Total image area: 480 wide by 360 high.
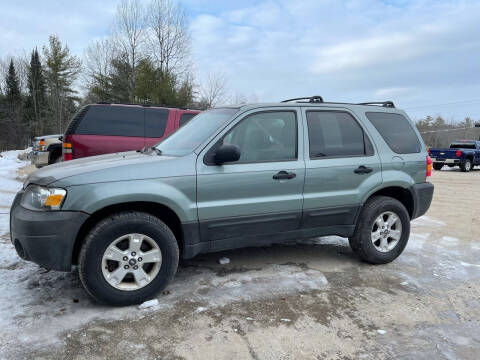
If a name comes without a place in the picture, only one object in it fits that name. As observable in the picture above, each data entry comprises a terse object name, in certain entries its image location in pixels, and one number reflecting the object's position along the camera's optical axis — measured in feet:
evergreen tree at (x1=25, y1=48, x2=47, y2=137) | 146.29
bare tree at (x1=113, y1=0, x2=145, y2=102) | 95.81
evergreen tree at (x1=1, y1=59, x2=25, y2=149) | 130.41
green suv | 10.12
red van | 22.31
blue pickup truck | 65.31
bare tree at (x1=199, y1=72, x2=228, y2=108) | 102.77
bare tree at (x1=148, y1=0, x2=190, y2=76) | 92.27
